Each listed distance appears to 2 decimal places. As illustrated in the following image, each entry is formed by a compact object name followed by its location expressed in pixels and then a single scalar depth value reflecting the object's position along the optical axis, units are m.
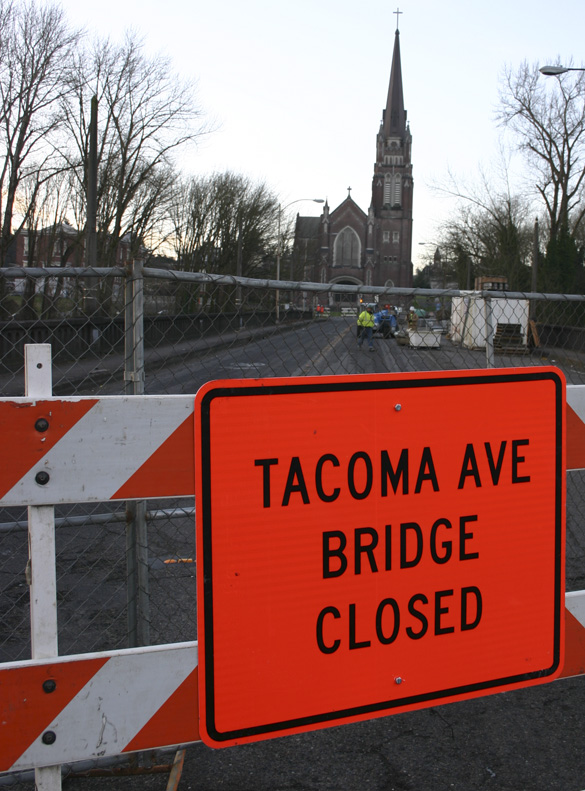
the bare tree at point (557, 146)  39.69
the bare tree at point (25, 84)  22.03
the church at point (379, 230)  112.38
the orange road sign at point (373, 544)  2.19
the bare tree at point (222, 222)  45.56
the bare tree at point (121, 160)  29.80
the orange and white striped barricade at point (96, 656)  2.06
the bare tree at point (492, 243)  45.81
